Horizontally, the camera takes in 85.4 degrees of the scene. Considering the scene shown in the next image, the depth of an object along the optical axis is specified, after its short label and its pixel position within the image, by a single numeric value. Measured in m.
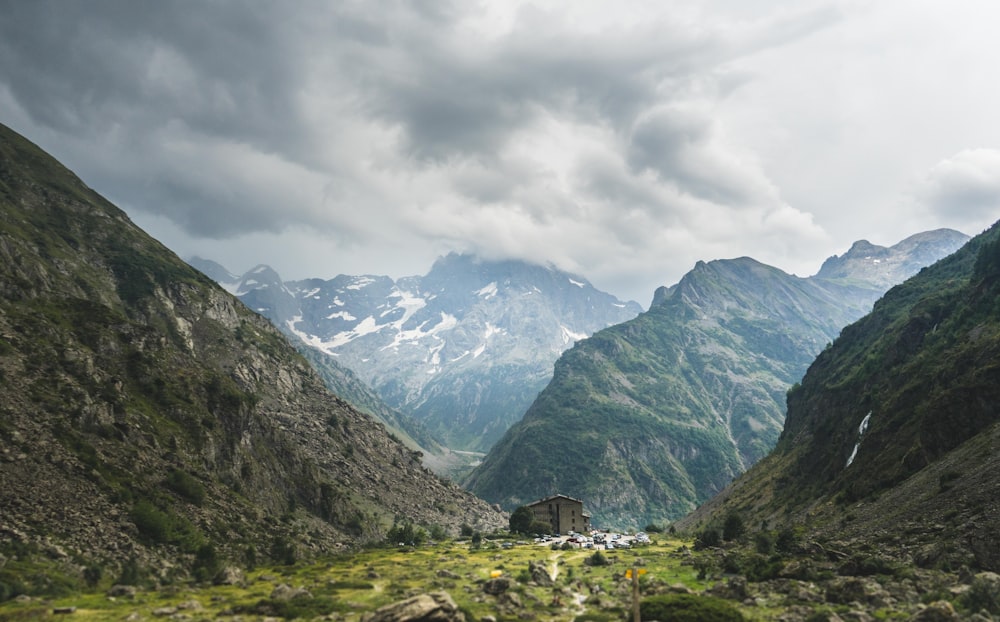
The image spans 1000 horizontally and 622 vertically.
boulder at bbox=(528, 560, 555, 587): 61.16
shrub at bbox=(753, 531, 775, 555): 70.38
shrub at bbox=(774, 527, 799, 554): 70.94
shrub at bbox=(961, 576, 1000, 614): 34.00
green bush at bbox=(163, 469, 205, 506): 89.38
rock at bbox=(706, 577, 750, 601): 46.72
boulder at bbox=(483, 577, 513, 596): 52.17
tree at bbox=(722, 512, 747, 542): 105.58
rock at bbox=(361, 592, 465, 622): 35.25
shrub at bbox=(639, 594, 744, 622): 36.62
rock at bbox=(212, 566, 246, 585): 60.34
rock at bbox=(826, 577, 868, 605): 40.60
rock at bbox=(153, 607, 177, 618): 41.34
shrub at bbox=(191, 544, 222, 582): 67.75
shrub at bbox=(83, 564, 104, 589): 57.20
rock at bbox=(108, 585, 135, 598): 50.25
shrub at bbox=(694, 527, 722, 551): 99.88
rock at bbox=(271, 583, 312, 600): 49.19
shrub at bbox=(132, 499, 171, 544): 73.06
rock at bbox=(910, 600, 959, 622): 30.95
